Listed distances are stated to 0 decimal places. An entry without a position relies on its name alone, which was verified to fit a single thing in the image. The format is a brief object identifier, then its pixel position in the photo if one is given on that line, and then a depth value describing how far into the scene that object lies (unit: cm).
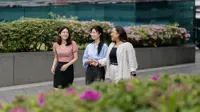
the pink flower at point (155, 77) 552
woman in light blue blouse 1015
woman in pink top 1054
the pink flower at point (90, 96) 395
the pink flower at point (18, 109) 371
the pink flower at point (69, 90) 465
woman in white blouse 953
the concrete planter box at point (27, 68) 1492
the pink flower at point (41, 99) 427
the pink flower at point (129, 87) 458
